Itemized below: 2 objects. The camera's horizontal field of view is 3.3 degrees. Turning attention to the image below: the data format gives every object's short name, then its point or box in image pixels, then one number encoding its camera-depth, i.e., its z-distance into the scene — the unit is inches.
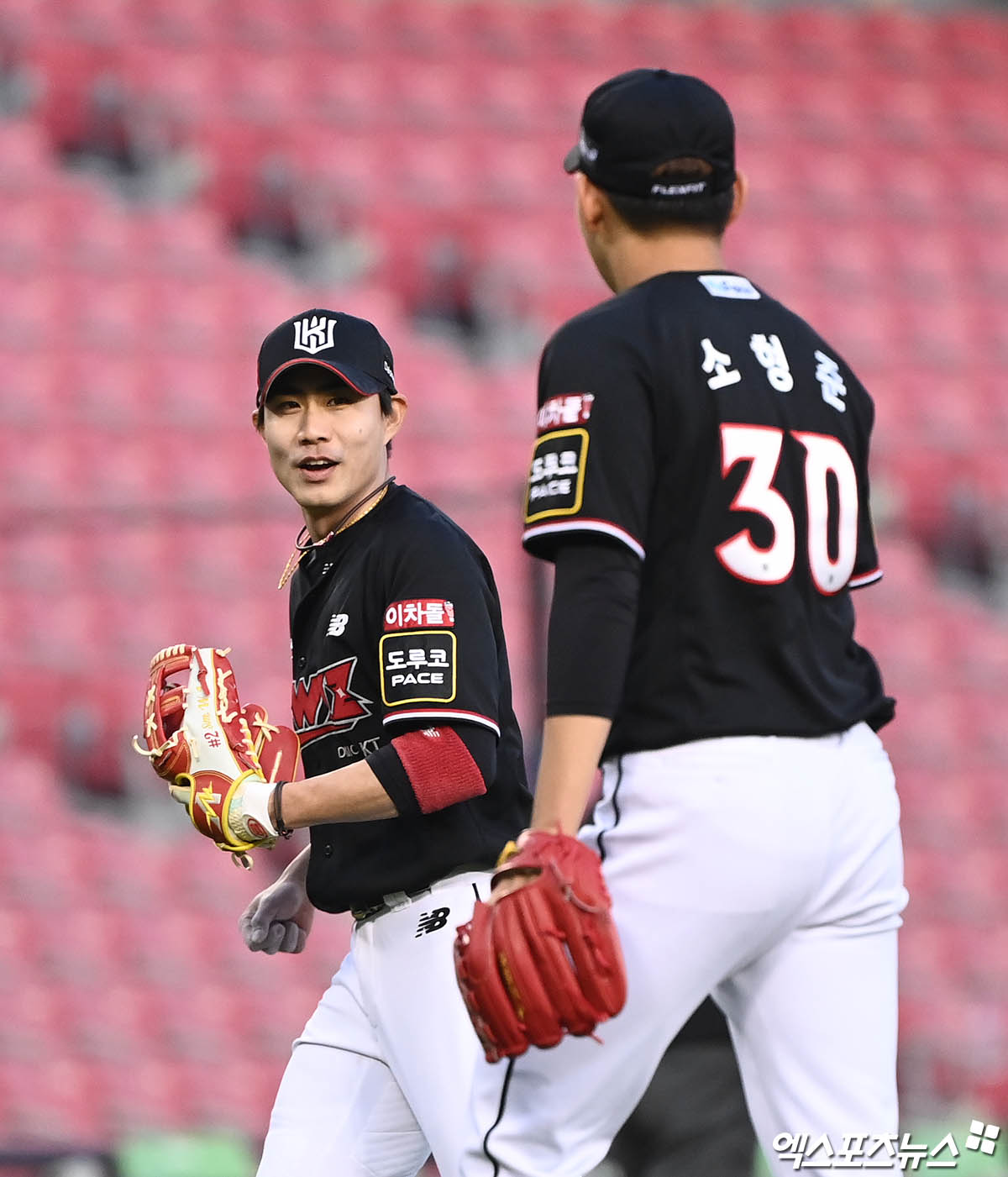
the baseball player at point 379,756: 854.1
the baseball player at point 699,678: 837.0
